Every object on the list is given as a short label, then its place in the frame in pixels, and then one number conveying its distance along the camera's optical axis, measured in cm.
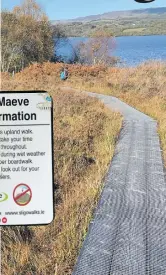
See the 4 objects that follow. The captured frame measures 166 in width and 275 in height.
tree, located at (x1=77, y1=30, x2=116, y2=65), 3584
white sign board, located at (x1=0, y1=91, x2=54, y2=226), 197
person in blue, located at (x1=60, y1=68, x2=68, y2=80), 1982
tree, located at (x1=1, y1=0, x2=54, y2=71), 2570
